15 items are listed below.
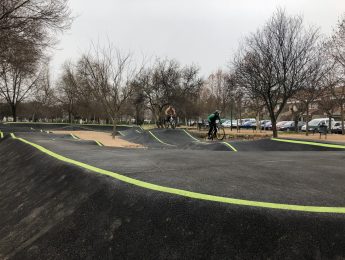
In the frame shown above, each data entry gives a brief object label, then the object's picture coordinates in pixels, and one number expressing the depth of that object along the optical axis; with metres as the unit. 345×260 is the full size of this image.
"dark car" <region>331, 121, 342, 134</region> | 35.91
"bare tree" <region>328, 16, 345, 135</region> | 24.61
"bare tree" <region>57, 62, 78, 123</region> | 57.93
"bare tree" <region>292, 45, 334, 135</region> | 23.92
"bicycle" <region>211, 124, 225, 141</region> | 20.34
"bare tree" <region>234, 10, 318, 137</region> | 23.53
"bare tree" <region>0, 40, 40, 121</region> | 18.67
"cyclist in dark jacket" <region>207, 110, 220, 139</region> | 19.09
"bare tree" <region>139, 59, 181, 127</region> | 48.50
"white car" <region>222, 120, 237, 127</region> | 61.01
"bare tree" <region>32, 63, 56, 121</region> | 58.47
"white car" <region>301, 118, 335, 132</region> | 37.17
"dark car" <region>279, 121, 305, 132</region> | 41.63
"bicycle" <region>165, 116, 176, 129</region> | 28.20
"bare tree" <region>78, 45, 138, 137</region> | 27.31
